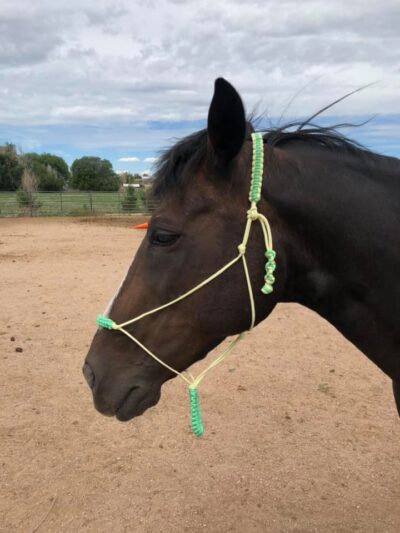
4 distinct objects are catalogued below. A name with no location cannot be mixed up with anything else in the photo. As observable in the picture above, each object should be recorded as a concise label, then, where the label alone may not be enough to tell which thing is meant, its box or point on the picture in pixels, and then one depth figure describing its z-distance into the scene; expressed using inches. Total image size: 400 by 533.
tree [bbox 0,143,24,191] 1449.3
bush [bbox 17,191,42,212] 1067.9
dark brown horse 73.9
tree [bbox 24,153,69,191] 1906.5
